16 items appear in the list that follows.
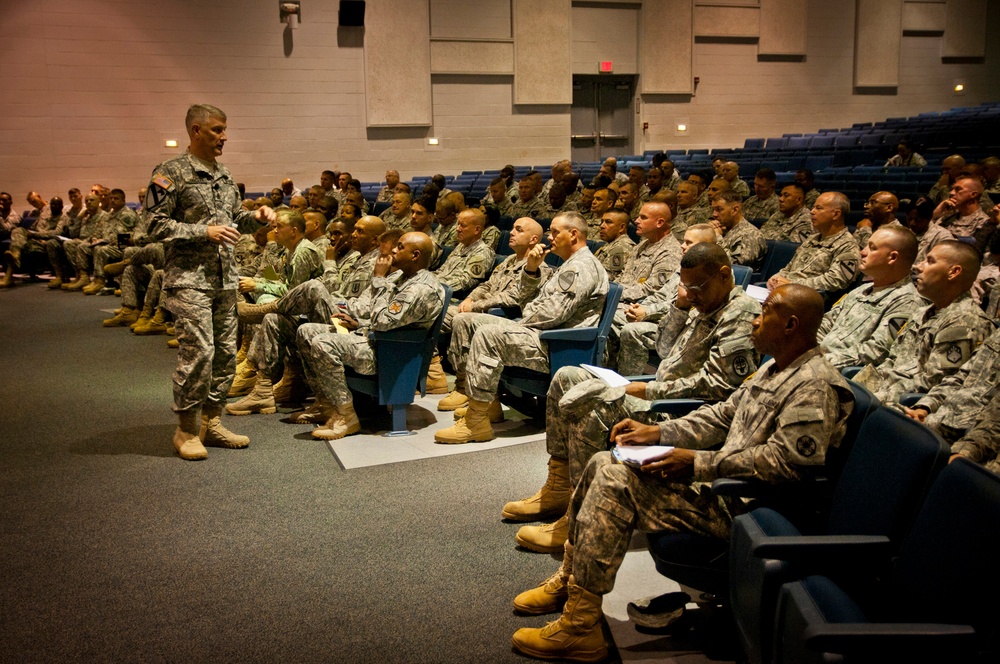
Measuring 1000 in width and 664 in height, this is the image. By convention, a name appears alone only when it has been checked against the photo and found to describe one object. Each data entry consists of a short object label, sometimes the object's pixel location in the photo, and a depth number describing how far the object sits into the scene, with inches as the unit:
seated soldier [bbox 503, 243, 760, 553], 108.5
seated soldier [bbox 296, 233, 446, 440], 162.9
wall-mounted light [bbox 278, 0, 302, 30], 527.5
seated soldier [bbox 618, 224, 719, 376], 175.5
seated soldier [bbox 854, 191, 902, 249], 218.8
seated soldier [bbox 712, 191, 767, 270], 221.6
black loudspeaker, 538.3
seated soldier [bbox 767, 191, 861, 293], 183.2
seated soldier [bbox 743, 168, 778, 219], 293.3
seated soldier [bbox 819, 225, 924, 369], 128.6
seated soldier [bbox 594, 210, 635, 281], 216.1
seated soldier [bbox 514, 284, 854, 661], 80.0
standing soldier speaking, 150.6
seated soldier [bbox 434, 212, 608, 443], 156.9
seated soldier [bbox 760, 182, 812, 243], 244.7
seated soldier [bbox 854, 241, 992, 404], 109.6
